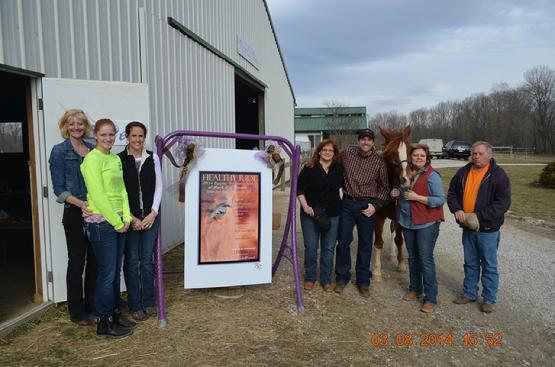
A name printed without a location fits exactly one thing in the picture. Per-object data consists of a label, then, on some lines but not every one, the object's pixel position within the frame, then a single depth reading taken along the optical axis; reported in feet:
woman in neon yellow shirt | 9.81
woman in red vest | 12.60
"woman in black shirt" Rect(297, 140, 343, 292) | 13.50
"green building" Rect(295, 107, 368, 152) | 98.17
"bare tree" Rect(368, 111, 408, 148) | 211.61
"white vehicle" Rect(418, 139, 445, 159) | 128.26
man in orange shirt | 12.25
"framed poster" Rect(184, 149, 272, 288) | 12.16
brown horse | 13.38
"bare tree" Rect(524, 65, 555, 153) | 176.65
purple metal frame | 11.62
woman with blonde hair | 10.65
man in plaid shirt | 13.56
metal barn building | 11.93
